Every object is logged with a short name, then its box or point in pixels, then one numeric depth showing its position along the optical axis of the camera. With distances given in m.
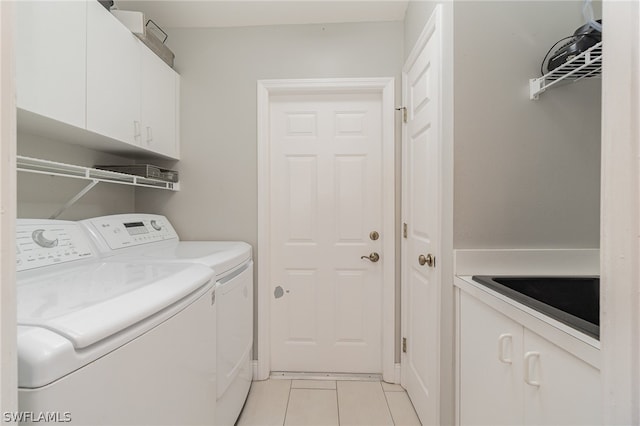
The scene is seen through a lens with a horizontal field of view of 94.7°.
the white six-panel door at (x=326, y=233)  2.14
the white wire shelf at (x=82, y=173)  1.11
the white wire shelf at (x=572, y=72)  1.01
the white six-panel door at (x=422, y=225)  1.43
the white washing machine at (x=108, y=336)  0.54
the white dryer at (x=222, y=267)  1.36
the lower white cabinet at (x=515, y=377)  0.69
